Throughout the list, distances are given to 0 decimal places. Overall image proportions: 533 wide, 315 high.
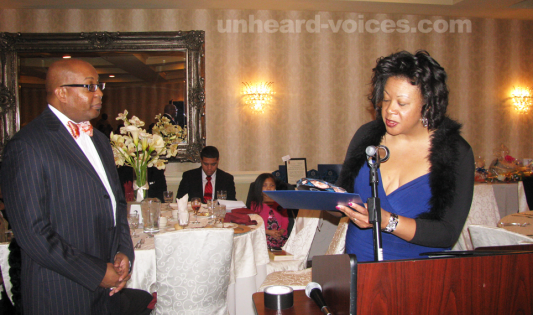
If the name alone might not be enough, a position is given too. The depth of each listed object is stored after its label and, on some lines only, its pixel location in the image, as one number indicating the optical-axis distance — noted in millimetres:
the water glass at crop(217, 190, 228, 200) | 3951
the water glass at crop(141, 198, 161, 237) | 2826
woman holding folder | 1400
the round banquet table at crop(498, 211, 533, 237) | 2797
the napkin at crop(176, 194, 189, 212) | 3012
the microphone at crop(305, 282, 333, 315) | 1049
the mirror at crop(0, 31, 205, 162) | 5793
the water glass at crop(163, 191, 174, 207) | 3585
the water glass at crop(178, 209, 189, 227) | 2938
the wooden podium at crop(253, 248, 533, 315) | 935
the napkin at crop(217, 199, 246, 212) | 3830
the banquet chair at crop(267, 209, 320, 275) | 3286
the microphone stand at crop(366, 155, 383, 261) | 1147
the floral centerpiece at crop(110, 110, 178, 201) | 2900
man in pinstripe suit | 1389
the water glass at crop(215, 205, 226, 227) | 2932
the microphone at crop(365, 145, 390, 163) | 1139
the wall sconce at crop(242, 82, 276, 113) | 6121
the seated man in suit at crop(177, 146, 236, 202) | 4789
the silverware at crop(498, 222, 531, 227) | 2986
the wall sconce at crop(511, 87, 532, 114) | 6684
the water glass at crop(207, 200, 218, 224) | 3003
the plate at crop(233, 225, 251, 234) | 2858
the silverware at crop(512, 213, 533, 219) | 3326
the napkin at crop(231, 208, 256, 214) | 3382
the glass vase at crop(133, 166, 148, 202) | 3064
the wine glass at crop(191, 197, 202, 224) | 3248
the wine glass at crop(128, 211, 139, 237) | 2783
